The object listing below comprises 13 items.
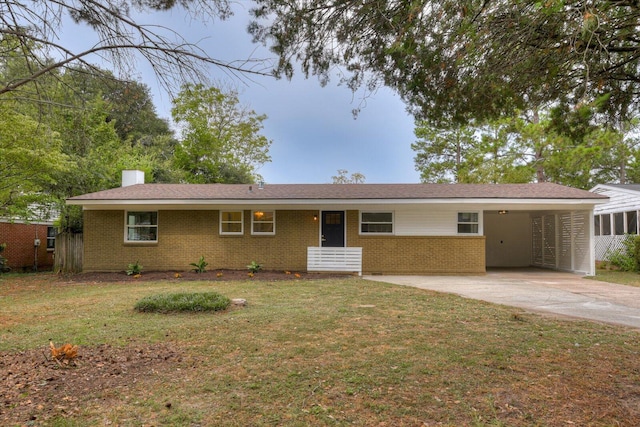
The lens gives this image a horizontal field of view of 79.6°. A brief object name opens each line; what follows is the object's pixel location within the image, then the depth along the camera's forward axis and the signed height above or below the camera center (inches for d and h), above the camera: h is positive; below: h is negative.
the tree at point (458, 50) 159.6 +82.5
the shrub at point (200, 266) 499.8 -50.4
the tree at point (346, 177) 1802.4 +239.6
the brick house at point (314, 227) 501.7 +0.9
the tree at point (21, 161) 406.0 +77.7
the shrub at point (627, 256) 549.0 -41.6
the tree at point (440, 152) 1075.9 +224.9
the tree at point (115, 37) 135.0 +70.5
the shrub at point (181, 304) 265.0 -53.4
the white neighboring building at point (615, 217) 622.5 +20.1
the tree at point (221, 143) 1000.9 +233.4
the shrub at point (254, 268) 497.7 -52.7
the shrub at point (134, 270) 500.7 -56.1
